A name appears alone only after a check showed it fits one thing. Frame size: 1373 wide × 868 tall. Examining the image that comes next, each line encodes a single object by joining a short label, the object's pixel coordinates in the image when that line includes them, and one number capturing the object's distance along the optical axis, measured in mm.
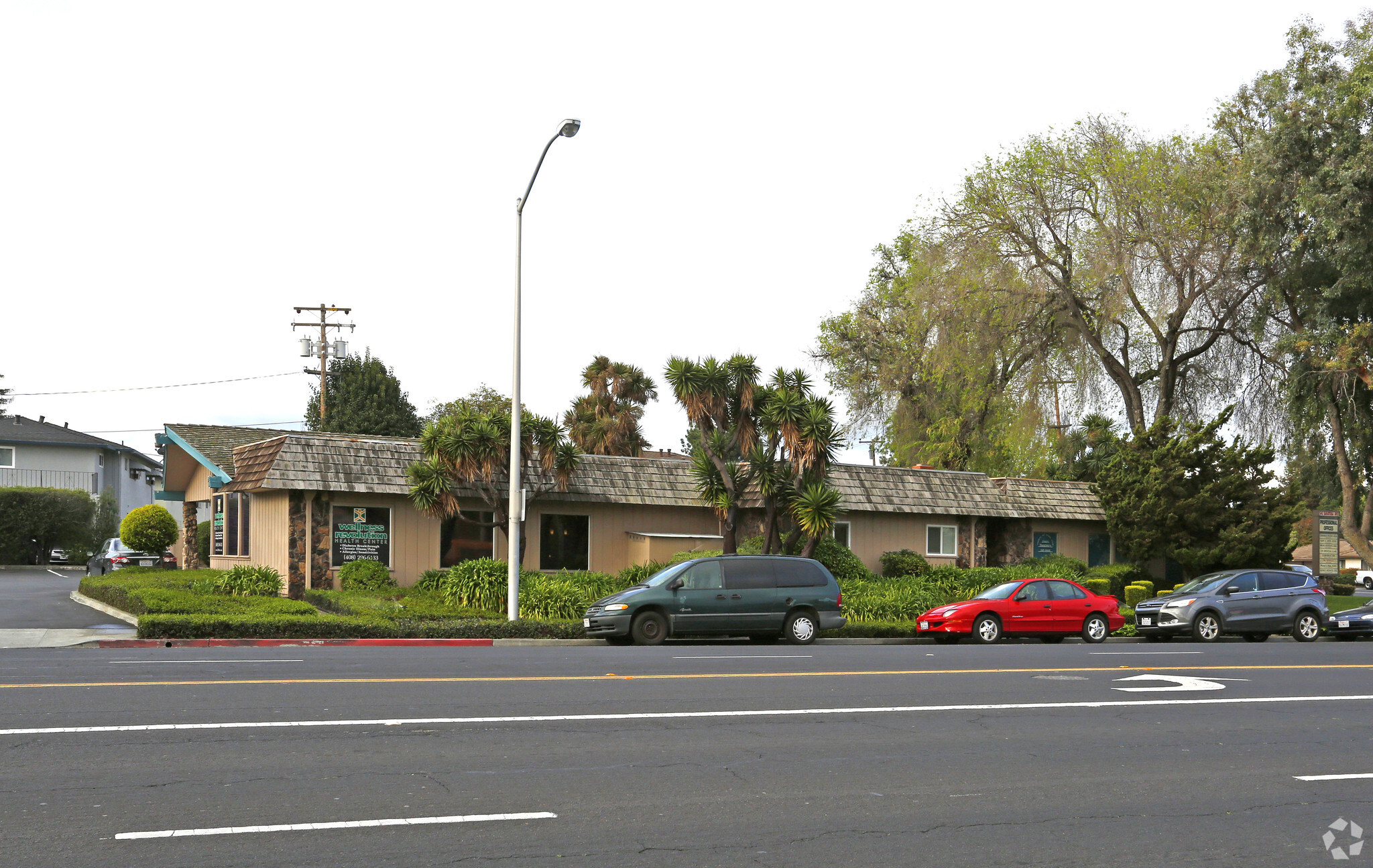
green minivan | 20172
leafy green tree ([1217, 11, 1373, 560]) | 33938
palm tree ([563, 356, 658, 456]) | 44469
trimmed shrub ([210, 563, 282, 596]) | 26656
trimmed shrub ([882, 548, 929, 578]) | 32438
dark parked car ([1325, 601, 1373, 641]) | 26391
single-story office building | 27156
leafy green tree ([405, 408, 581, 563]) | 25703
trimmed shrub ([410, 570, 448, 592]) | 27016
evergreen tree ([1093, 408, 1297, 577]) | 33094
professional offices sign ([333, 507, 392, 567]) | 27453
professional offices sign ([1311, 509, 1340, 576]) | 34062
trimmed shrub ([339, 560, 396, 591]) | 26859
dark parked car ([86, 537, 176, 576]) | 41031
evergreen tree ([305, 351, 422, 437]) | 50594
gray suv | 24406
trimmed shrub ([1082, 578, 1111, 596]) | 32625
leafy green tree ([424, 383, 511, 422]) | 57094
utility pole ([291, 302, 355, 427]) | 50375
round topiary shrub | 42312
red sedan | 22844
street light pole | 21641
